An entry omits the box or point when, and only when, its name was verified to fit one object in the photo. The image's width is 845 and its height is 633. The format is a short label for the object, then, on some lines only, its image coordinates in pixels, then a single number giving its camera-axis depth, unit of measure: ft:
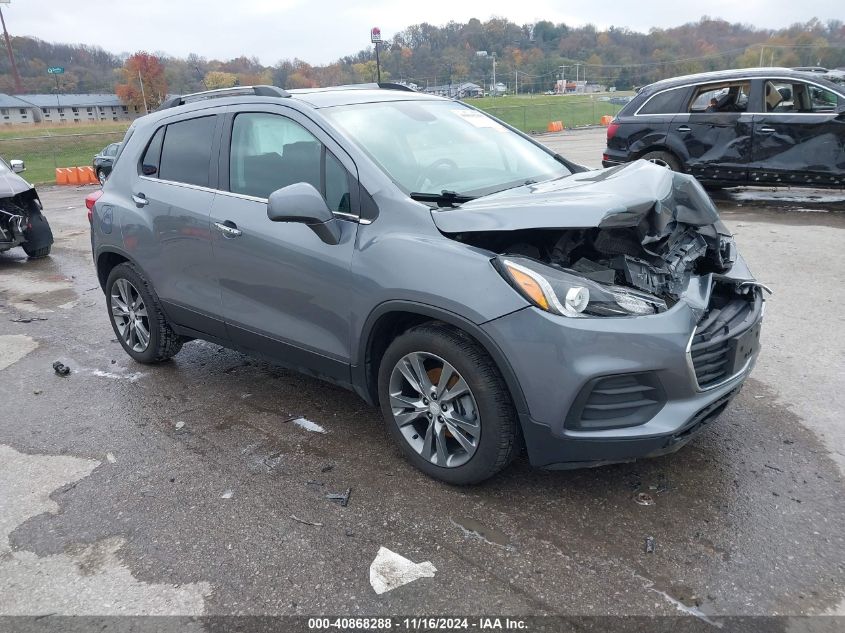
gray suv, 9.17
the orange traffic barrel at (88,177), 75.46
